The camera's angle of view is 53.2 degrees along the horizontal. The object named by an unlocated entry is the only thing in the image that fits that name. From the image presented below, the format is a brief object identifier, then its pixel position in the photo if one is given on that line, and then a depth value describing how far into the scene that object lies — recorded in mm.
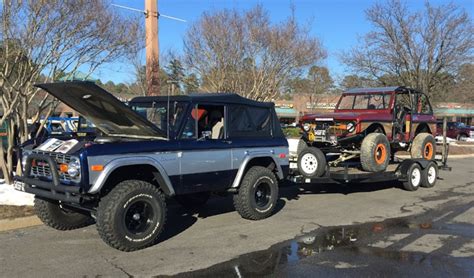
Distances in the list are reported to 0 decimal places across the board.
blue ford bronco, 5754
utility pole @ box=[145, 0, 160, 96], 13773
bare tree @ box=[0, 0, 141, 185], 8445
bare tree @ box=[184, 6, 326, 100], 18641
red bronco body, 10336
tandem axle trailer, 9656
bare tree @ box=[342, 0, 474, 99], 22188
